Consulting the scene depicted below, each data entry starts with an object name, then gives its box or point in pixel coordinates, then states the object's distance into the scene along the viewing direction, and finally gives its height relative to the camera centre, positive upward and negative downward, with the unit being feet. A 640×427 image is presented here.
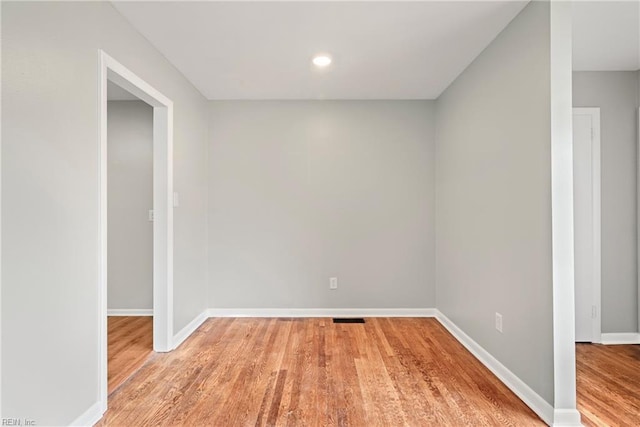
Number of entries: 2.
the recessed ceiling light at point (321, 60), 9.36 +4.29
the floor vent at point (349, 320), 12.60 -3.87
